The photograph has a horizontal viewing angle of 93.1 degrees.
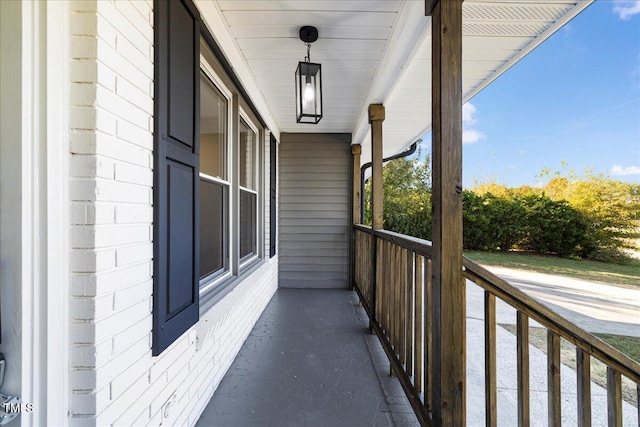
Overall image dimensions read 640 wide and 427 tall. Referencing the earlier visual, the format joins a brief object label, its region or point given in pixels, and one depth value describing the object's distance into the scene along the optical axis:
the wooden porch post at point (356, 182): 4.92
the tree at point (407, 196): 10.85
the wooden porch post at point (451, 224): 1.38
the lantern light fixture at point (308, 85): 2.21
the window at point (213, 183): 2.13
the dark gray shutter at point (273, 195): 4.34
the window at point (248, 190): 3.29
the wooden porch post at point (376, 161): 3.19
